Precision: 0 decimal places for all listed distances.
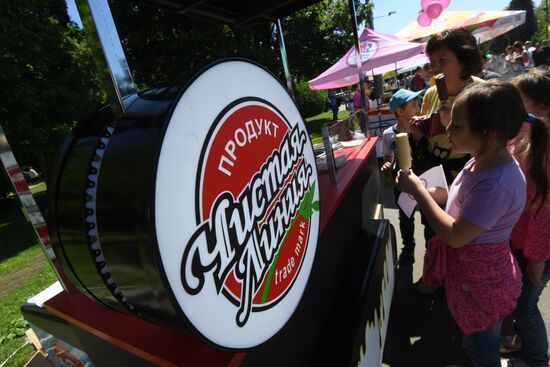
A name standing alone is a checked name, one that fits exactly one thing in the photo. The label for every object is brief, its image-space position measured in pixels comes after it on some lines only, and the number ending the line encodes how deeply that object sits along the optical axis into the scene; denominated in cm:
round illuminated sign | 63
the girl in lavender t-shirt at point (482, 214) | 129
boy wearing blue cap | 250
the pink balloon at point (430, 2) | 740
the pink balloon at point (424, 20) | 808
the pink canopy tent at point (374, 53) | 713
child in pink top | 156
